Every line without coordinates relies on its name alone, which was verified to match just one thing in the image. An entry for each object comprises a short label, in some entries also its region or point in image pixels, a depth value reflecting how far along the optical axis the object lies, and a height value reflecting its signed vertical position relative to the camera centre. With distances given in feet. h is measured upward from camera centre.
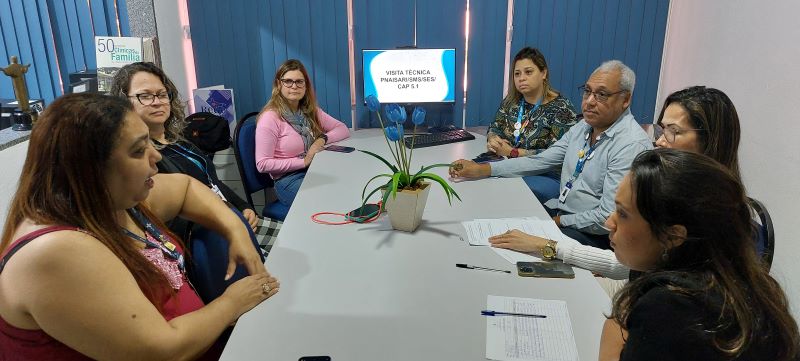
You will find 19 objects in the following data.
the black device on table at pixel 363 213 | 5.91 -2.12
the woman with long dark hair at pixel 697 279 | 2.65 -1.36
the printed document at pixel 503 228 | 5.41 -2.17
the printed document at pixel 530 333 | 3.56 -2.20
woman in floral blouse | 9.28 -1.57
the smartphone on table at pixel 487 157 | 8.71 -2.19
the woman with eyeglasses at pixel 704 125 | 5.29 -1.02
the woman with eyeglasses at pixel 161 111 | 6.30 -1.00
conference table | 3.66 -2.19
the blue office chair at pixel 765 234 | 4.39 -1.79
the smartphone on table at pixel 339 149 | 9.34 -2.17
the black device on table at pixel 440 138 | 9.83 -2.14
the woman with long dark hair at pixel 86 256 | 2.92 -1.31
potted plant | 5.40 -1.69
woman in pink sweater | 8.54 -1.79
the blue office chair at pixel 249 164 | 8.28 -2.18
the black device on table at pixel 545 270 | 4.62 -2.17
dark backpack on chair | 9.79 -1.93
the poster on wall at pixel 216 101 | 10.86 -1.52
